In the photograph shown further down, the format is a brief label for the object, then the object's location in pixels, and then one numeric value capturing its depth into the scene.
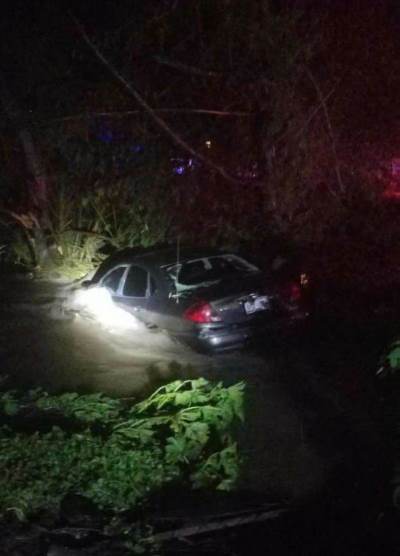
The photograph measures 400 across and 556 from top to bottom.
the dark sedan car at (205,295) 9.43
